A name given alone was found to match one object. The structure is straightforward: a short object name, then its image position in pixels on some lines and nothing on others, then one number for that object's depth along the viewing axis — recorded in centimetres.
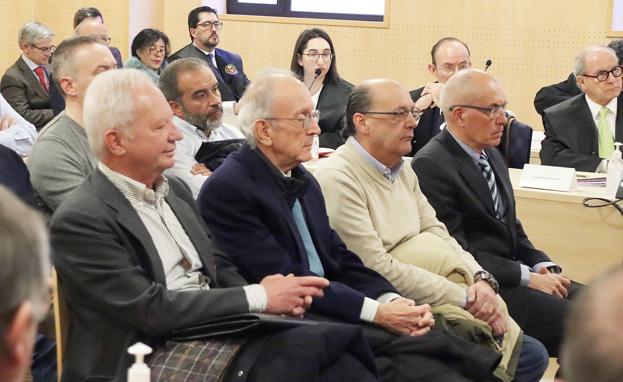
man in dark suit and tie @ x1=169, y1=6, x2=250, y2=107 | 800
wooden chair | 245
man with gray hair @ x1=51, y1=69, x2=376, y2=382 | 245
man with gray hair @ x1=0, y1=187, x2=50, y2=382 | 99
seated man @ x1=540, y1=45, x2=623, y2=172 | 561
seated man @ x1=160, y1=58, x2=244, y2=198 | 421
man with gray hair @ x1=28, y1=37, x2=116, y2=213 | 325
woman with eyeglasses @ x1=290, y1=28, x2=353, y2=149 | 615
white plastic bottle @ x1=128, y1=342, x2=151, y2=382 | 191
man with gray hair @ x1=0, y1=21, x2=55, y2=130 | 757
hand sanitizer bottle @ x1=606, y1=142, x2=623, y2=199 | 455
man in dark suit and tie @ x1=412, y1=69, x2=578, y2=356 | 370
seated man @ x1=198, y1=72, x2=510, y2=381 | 291
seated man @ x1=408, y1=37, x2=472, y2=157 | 579
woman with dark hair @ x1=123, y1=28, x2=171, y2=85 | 784
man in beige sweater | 328
